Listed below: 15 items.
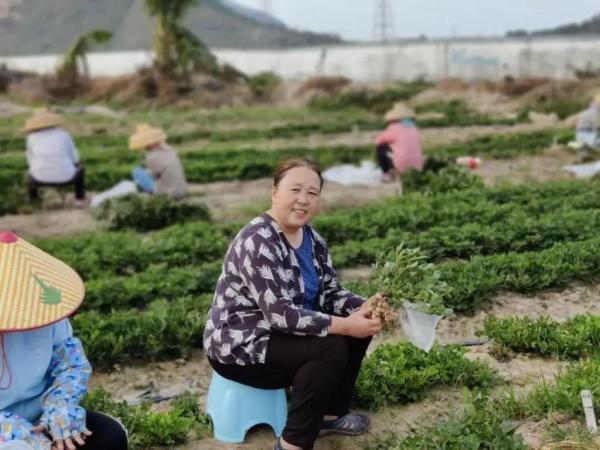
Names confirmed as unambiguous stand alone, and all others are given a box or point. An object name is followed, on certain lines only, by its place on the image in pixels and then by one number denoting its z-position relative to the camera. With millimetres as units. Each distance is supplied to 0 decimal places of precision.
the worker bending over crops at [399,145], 10922
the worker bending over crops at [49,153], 9891
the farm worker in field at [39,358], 2928
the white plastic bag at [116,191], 10281
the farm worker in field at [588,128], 13220
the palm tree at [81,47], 27703
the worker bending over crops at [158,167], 9562
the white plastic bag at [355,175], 11789
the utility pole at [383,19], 56219
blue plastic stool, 3691
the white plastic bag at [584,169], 11305
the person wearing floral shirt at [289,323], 3387
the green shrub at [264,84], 32375
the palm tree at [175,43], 27203
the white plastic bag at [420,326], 3549
